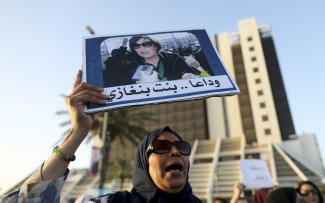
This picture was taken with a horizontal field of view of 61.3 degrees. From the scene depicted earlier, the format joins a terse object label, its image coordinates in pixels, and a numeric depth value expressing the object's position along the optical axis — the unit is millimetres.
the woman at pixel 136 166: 1242
